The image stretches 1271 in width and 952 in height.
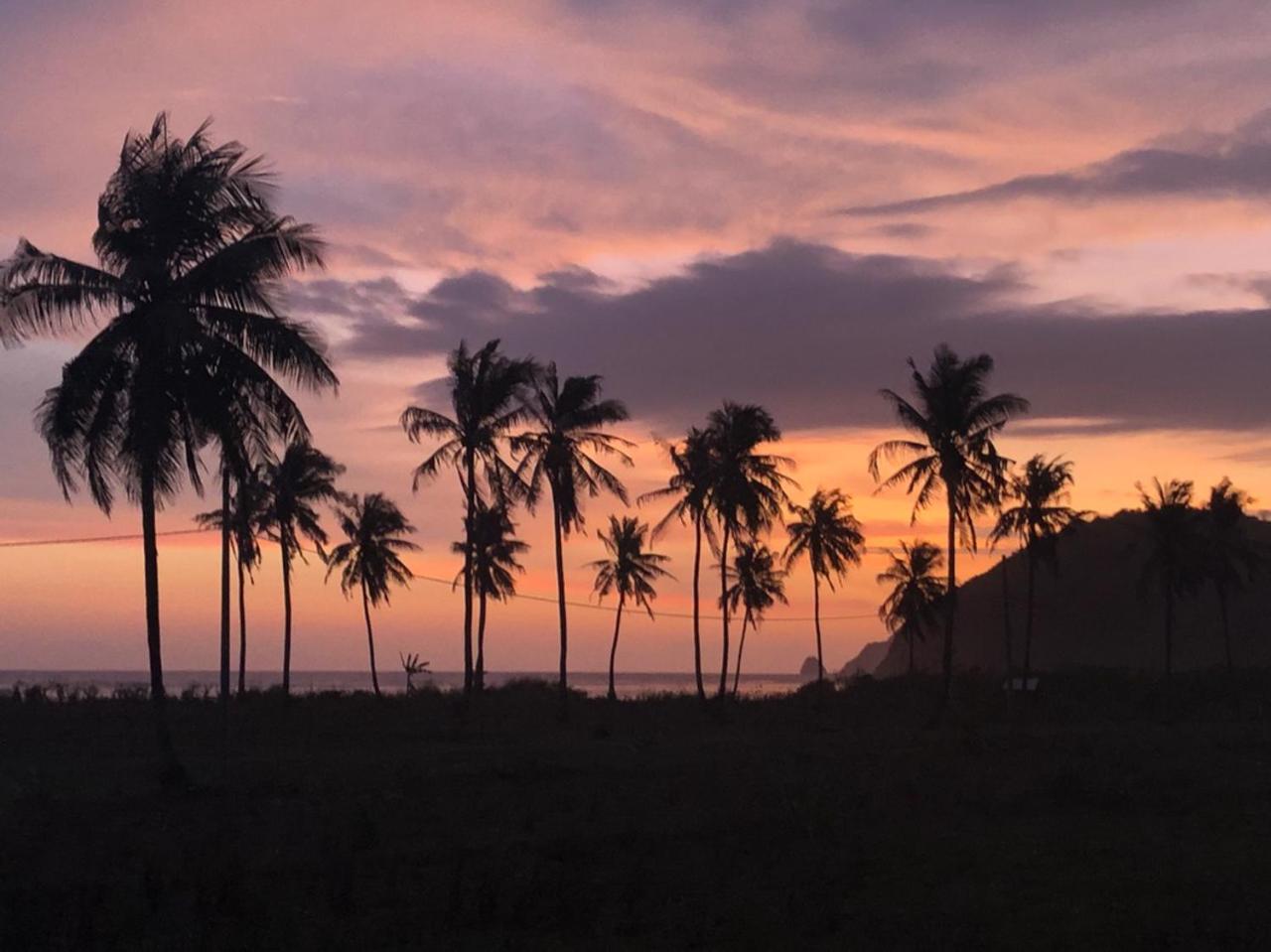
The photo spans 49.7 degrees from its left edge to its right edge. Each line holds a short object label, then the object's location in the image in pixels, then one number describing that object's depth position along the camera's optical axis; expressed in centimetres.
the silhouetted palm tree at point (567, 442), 4084
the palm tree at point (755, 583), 6462
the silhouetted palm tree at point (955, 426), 4125
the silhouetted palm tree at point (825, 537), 6178
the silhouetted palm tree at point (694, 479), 4612
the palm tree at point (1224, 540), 6462
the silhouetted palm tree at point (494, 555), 5893
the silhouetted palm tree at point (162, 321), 2173
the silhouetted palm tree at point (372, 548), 5812
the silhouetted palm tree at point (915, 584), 7462
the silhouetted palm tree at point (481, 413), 3862
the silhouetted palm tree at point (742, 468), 4547
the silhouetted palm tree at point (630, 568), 6212
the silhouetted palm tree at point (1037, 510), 5569
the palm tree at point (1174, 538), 6353
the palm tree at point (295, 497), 4812
